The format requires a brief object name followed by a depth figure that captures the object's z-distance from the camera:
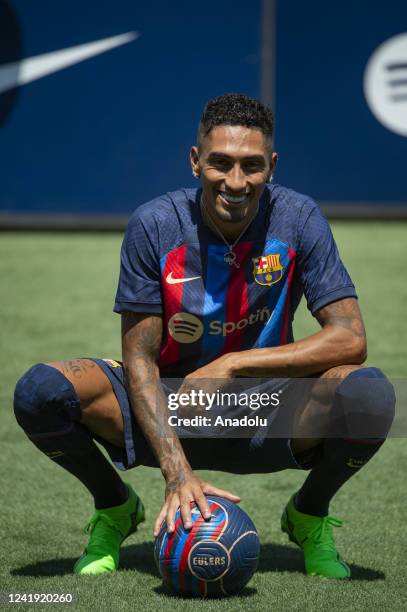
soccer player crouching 7.31
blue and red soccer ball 6.79
